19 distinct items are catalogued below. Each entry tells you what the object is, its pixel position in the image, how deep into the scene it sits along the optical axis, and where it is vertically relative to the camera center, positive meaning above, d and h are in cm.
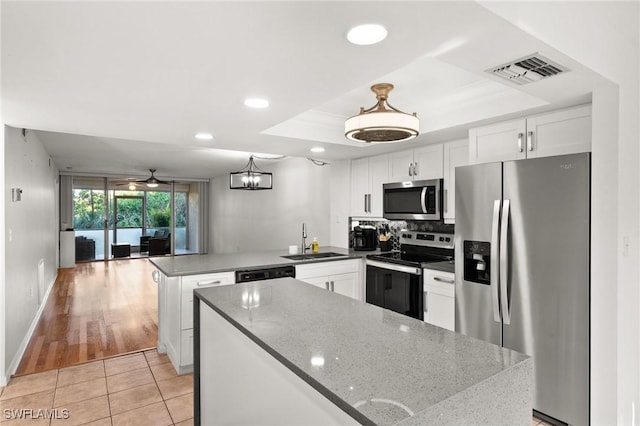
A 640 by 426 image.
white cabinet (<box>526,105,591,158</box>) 238 +51
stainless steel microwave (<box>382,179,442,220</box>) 358 +9
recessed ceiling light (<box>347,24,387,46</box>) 139 +69
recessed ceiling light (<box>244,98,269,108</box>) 231 +70
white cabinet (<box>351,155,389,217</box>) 434 +32
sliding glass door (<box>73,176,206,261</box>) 949 -16
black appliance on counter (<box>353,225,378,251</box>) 464 -37
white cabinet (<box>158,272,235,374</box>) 305 -86
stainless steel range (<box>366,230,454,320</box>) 347 -62
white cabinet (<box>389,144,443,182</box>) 369 +48
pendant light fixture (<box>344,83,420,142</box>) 226 +54
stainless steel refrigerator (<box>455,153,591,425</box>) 217 -40
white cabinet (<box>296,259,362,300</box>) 376 -71
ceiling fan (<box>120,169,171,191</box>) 1016 +73
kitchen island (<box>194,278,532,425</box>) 96 -49
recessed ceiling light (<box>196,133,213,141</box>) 335 +70
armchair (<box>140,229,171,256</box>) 1032 -87
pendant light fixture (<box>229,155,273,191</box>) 536 +44
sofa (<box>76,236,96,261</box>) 920 -96
